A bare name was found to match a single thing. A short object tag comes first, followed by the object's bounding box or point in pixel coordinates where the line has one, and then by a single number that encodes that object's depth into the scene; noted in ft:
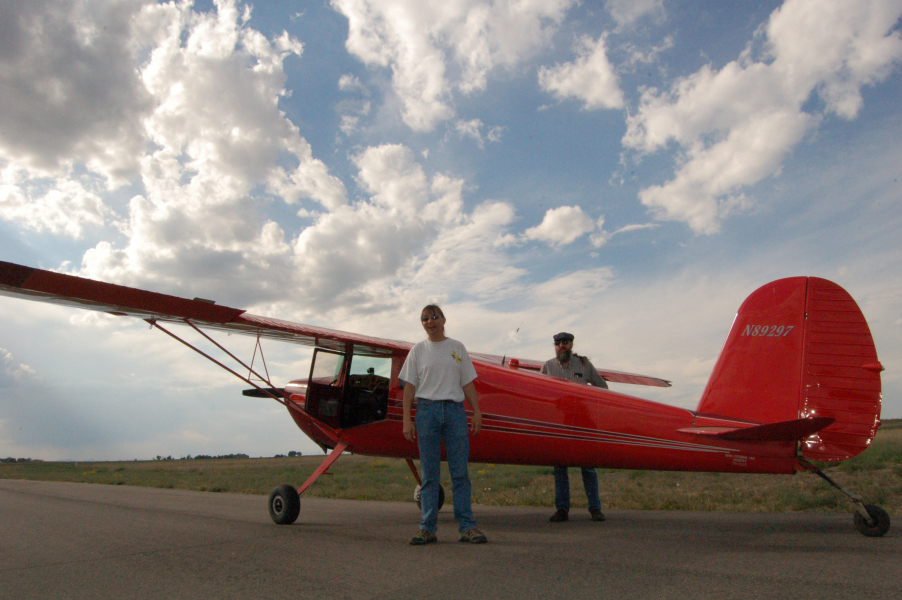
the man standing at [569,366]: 21.24
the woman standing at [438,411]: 13.78
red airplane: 14.87
